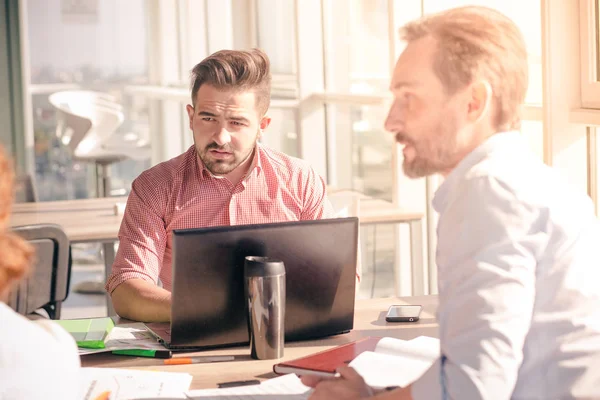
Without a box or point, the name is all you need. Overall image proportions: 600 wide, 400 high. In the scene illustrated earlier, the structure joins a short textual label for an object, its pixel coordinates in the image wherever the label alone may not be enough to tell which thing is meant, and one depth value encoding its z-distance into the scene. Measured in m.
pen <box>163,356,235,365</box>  2.69
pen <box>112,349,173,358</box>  2.72
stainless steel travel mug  2.65
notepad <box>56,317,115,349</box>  2.76
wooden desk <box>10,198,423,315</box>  4.45
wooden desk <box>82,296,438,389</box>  2.62
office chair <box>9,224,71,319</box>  3.92
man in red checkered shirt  3.25
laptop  2.65
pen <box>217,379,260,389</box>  2.56
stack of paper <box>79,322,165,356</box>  2.75
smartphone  2.99
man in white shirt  2.15
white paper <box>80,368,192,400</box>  2.49
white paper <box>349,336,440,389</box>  2.56
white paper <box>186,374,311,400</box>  2.49
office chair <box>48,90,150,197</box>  8.60
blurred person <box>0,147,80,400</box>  1.96
